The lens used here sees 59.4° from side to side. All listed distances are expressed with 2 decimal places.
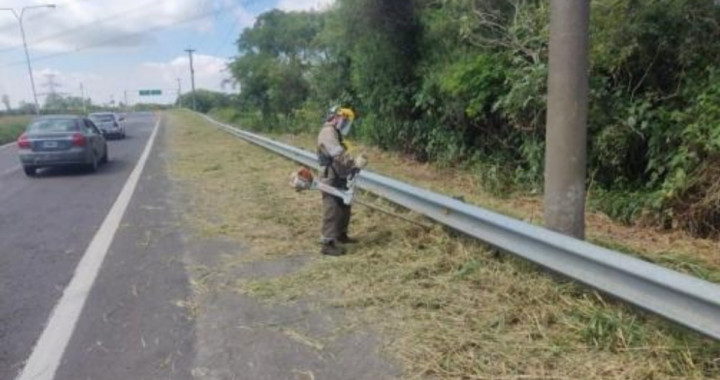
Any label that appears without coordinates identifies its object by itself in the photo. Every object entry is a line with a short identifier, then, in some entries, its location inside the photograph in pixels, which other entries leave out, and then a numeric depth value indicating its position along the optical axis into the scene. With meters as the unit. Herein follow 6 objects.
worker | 6.49
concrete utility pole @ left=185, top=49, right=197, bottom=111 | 93.25
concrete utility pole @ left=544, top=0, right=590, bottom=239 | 4.74
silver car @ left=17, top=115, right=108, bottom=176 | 15.05
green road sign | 121.94
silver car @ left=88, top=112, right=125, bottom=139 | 32.31
